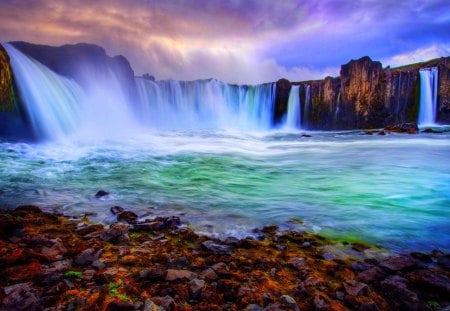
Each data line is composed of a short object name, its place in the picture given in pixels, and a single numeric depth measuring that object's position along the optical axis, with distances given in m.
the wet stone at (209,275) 3.59
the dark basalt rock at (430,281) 3.43
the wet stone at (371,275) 3.68
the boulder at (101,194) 7.83
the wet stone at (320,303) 3.06
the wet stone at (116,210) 6.37
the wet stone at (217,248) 4.44
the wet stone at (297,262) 4.07
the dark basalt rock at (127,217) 5.92
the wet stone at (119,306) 2.81
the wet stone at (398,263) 3.94
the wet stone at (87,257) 3.86
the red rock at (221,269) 3.69
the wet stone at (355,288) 3.33
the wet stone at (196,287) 3.20
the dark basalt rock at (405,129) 28.36
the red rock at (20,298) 2.80
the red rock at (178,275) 3.46
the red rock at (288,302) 3.03
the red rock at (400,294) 3.17
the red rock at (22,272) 3.30
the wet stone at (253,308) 3.00
